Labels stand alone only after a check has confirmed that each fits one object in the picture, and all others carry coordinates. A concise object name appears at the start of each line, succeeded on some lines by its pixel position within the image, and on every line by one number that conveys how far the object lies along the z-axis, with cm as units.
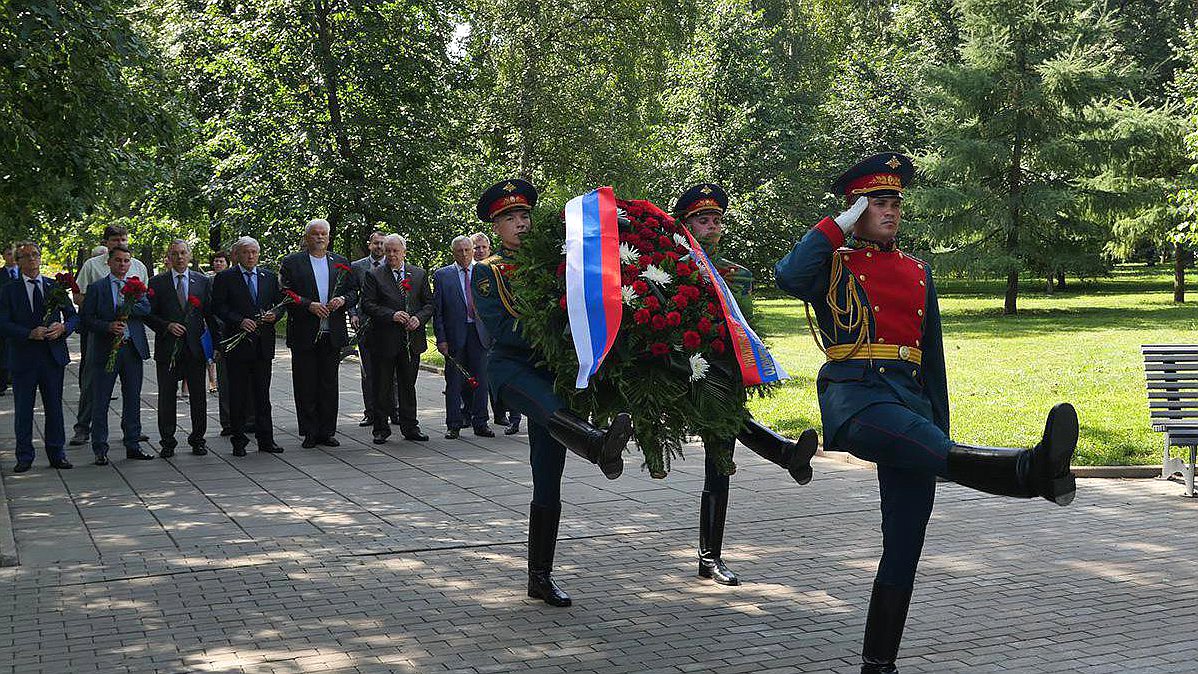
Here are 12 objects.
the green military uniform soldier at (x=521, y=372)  664
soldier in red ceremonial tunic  523
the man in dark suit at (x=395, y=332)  1331
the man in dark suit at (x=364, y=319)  1377
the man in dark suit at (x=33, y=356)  1137
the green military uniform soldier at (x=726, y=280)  710
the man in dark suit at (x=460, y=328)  1362
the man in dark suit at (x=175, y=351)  1235
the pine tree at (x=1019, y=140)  3353
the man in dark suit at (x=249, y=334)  1249
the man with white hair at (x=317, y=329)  1293
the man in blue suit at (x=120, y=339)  1201
